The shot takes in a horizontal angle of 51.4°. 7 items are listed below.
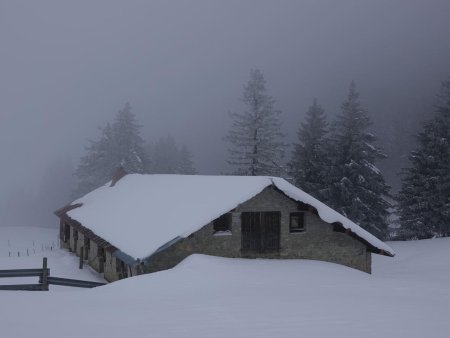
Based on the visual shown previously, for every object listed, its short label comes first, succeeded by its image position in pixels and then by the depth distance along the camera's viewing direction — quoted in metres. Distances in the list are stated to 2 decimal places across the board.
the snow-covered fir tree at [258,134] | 36.28
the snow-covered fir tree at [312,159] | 34.97
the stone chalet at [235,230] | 18.00
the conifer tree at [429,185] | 32.56
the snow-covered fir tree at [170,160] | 52.00
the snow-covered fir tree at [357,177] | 33.47
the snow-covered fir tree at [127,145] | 46.19
